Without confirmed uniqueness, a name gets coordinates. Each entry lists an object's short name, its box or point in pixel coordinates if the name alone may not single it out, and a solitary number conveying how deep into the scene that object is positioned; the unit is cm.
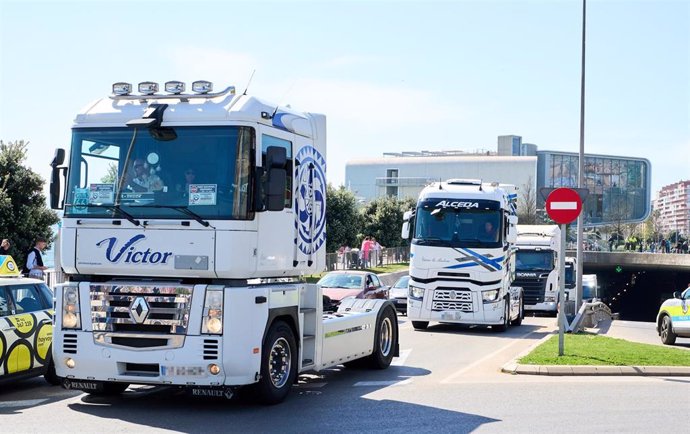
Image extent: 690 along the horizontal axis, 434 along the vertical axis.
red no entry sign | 1520
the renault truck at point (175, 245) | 996
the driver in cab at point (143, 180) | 1025
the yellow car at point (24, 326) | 1124
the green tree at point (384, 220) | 5812
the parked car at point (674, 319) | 2009
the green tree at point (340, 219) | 4631
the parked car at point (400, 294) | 2963
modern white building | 10238
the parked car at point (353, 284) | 2538
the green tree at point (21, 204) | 2191
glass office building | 10675
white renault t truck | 2150
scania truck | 3156
